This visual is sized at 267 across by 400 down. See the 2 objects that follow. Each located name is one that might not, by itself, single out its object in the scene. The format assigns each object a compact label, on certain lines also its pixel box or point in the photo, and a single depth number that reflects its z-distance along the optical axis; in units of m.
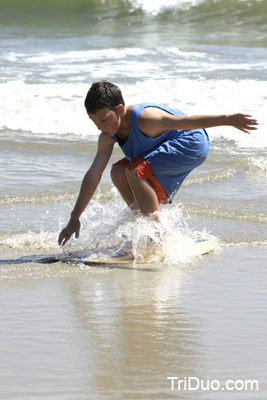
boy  8.45
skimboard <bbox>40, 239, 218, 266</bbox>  8.73
